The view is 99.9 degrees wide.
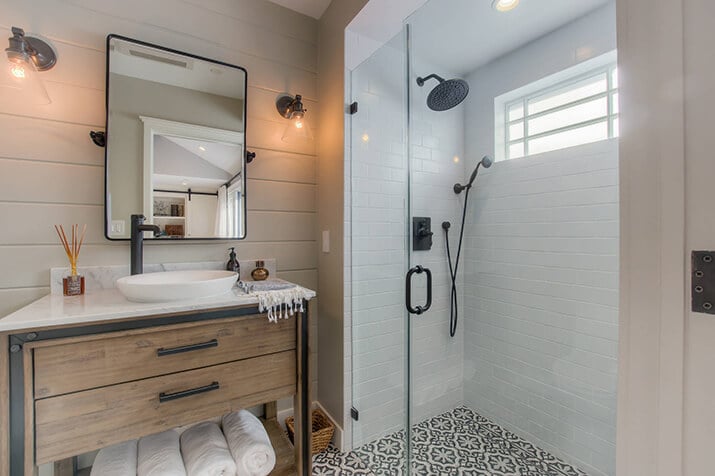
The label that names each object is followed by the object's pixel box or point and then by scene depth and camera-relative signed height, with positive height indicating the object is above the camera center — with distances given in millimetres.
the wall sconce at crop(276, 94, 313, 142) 1788 +742
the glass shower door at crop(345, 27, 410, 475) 1726 -46
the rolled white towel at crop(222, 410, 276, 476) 1285 -929
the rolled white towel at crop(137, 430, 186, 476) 1197 -920
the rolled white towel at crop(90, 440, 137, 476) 1183 -914
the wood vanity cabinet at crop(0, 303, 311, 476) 920 -506
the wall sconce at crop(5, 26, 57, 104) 1179 +728
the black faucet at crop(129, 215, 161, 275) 1388 -28
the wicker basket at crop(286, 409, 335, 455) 1650 -1110
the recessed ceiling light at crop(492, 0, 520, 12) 1523 +1199
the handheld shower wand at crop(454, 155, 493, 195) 1874 +407
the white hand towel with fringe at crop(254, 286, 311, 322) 1276 -275
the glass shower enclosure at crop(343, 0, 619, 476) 1534 -39
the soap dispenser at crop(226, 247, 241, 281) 1675 -145
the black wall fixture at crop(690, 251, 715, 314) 549 -81
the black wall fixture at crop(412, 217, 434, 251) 1759 +30
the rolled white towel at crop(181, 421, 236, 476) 1231 -931
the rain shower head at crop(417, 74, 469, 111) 1771 +865
